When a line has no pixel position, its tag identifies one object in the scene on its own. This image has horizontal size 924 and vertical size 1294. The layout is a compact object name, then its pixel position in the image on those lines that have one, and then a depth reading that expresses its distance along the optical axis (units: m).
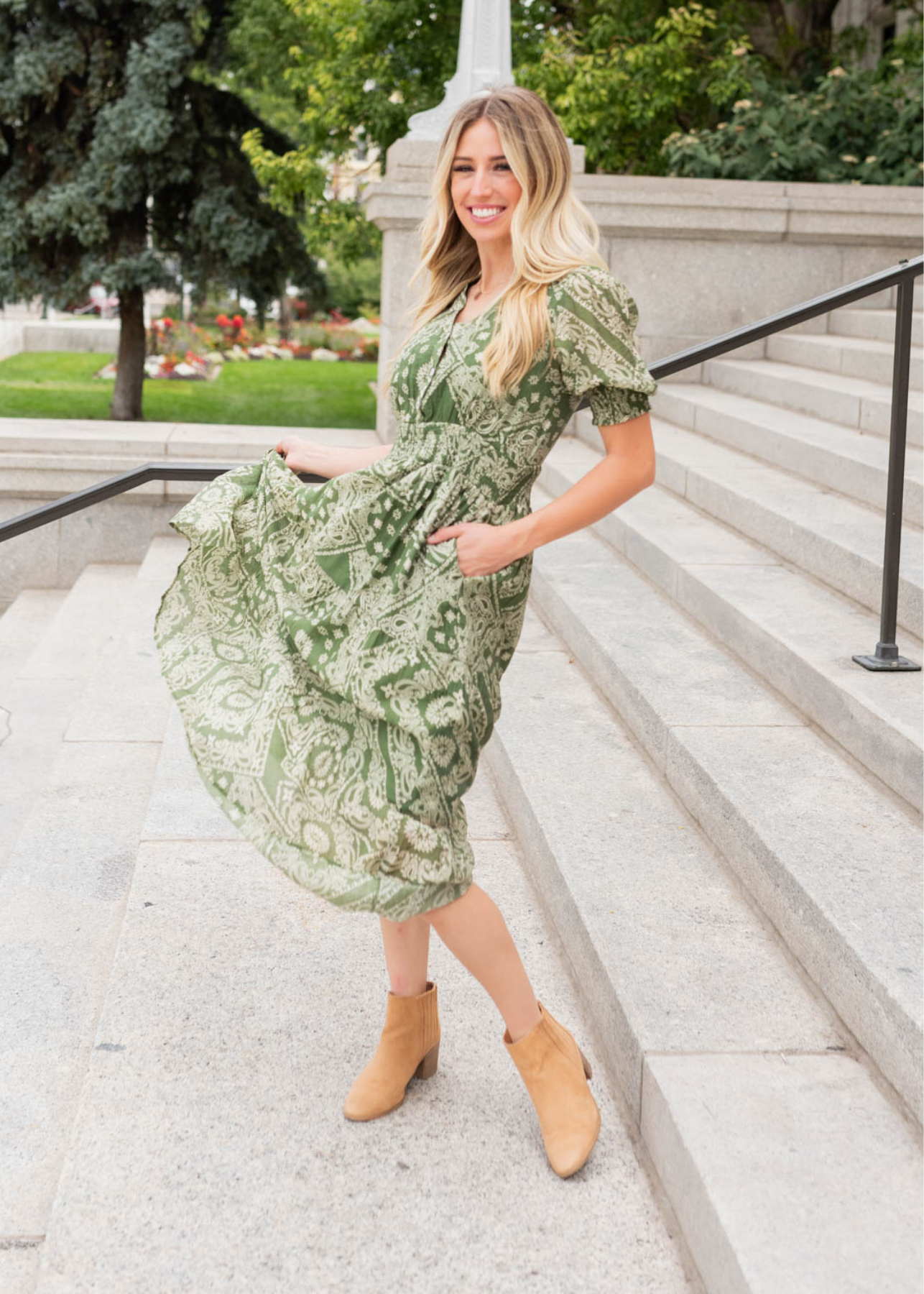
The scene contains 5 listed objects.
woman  2.15
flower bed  16.25
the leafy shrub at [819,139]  8.70
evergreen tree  10.63
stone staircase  2.12
